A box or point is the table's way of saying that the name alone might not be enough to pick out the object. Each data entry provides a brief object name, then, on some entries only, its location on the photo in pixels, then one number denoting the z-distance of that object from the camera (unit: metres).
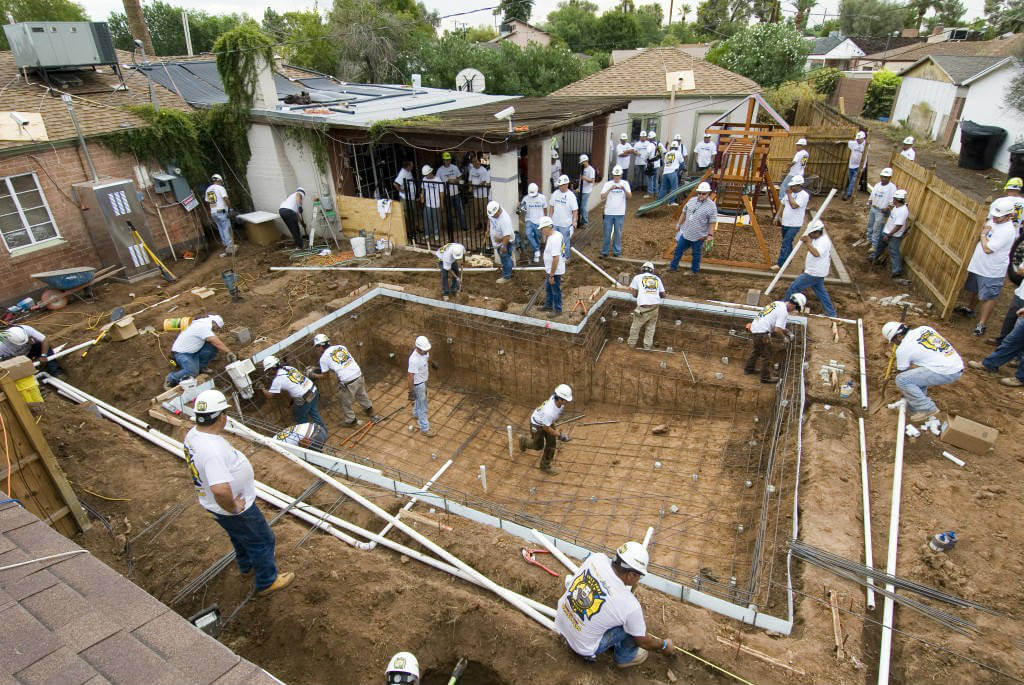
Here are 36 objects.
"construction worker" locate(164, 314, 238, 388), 8.23
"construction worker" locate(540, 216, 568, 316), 9.25
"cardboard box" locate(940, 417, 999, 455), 6.11
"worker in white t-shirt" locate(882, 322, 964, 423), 6.41
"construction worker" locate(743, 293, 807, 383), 8.09
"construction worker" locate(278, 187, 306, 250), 13.09
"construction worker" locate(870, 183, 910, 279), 9.88
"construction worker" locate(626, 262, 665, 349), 9.11
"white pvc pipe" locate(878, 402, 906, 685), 4.22
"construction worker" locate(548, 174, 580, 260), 11.00
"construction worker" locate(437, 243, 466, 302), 10.50
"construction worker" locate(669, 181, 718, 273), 10.25
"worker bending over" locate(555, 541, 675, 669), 3.72
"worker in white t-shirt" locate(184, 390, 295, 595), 3.95
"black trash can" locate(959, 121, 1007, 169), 18.00
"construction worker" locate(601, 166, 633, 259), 11.43
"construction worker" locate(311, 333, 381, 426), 8.53
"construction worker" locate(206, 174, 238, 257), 12.72
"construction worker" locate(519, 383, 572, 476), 7.63
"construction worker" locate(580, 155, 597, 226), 13.59
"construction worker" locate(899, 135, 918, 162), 12.52
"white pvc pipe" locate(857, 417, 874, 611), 4.81
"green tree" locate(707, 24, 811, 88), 23.69
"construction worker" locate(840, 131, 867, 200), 14.60
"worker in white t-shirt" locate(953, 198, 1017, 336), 7.57
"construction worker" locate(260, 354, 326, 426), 7.91
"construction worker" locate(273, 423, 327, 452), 7.80
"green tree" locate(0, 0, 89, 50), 29.59
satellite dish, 18.52
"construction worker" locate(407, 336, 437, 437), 8.39
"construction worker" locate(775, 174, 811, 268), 10.08
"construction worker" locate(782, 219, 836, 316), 8.65
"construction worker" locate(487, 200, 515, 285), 10.52
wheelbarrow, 10.93
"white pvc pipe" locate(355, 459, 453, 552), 5.41
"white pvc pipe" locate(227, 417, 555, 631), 4.53
